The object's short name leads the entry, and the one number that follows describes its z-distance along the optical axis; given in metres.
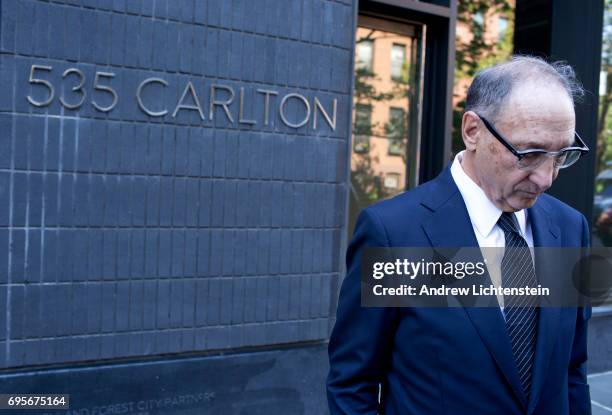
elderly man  1.83
